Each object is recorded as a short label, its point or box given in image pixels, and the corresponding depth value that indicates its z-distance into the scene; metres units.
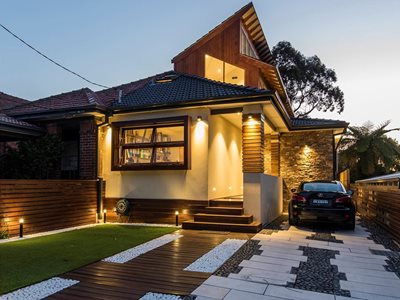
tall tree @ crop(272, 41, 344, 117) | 28.39
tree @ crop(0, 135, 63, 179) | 9.14
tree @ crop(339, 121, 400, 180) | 20.55
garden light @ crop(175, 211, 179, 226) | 8.78
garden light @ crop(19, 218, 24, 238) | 6.95
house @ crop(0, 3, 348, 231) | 8.45
